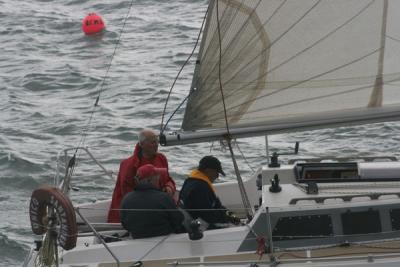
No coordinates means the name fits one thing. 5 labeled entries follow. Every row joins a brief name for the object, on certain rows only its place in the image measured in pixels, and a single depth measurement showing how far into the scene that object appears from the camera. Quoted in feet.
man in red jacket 64.23
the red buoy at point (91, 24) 170.50
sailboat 55.67
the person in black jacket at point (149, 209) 57.77
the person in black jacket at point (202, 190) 59.62
